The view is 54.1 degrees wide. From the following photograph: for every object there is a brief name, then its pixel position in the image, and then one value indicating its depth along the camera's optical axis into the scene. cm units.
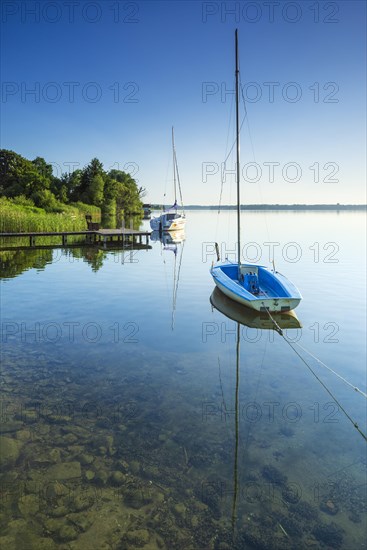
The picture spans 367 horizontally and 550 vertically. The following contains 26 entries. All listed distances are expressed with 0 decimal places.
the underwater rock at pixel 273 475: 530
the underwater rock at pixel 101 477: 516
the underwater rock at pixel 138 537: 422
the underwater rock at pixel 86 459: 559
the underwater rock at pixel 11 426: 638
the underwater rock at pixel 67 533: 424
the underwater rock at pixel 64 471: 527
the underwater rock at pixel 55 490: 491
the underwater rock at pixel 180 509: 464
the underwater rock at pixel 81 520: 441
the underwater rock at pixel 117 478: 516
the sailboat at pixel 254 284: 1320
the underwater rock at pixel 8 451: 554
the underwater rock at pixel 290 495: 494
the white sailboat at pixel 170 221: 5195
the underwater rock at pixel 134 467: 541
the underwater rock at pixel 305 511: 468
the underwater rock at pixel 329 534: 433
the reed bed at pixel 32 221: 3478
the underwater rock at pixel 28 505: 462
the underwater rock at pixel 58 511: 458
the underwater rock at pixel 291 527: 442
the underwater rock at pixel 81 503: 469
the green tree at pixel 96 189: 7806
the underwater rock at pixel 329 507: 478
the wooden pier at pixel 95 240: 3356
